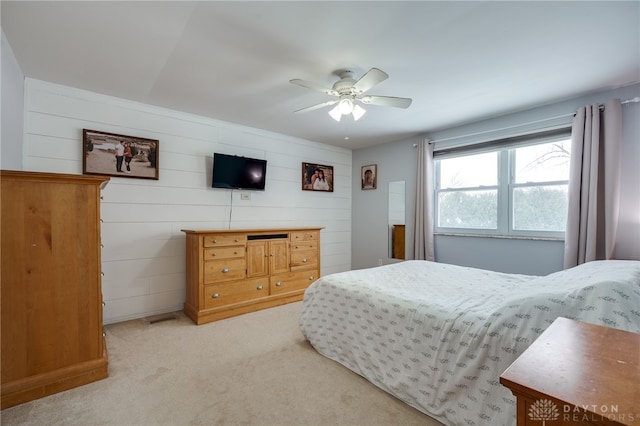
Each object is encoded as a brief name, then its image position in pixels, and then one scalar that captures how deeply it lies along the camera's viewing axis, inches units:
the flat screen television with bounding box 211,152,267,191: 145.9
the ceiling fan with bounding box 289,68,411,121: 97.1
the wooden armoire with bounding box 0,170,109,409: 69.5
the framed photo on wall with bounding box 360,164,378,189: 198.8
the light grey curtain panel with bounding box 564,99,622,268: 107.9
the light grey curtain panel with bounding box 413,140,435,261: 164.1
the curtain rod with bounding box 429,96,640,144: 106.5
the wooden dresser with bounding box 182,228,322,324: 124.3
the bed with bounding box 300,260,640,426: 53.1
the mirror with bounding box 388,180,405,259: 183.5
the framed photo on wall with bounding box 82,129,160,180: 115.9
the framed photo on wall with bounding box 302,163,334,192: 188.3
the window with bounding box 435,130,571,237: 127.9
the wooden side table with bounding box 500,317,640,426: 22.9
